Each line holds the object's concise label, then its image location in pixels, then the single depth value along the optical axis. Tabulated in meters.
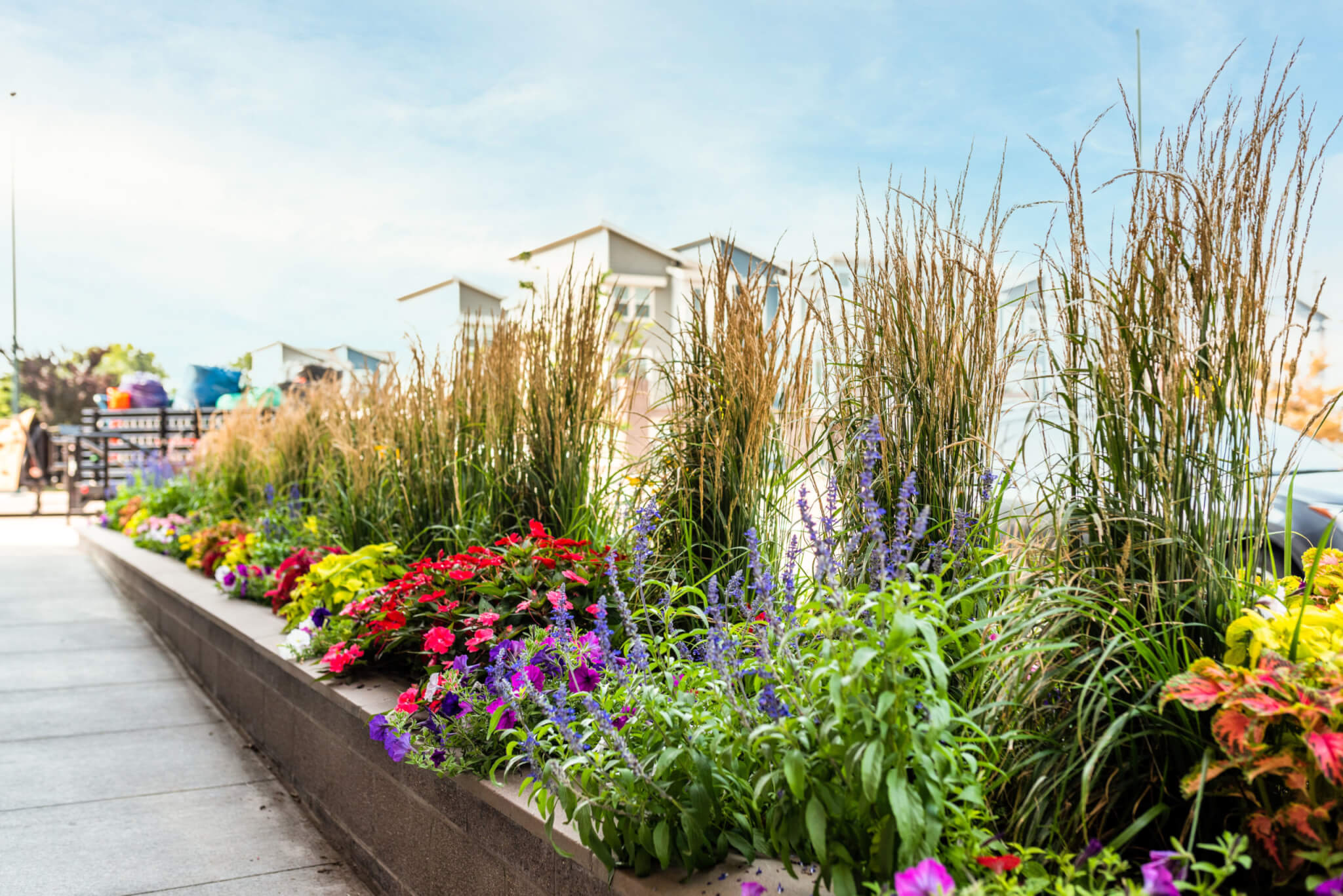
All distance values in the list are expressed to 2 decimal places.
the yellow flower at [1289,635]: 1.21
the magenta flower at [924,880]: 0.90
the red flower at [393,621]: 2.45
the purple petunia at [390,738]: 1.92
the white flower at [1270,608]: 1.29
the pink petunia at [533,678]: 1.78
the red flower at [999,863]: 1.04
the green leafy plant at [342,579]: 3.13
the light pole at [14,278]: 21.88
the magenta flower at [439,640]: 2.12
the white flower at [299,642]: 2.85
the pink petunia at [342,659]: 2.48
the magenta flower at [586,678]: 1.84
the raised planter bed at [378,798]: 1.49
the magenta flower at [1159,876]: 0.83
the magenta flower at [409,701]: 2.04
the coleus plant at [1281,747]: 1.02
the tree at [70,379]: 26.48
